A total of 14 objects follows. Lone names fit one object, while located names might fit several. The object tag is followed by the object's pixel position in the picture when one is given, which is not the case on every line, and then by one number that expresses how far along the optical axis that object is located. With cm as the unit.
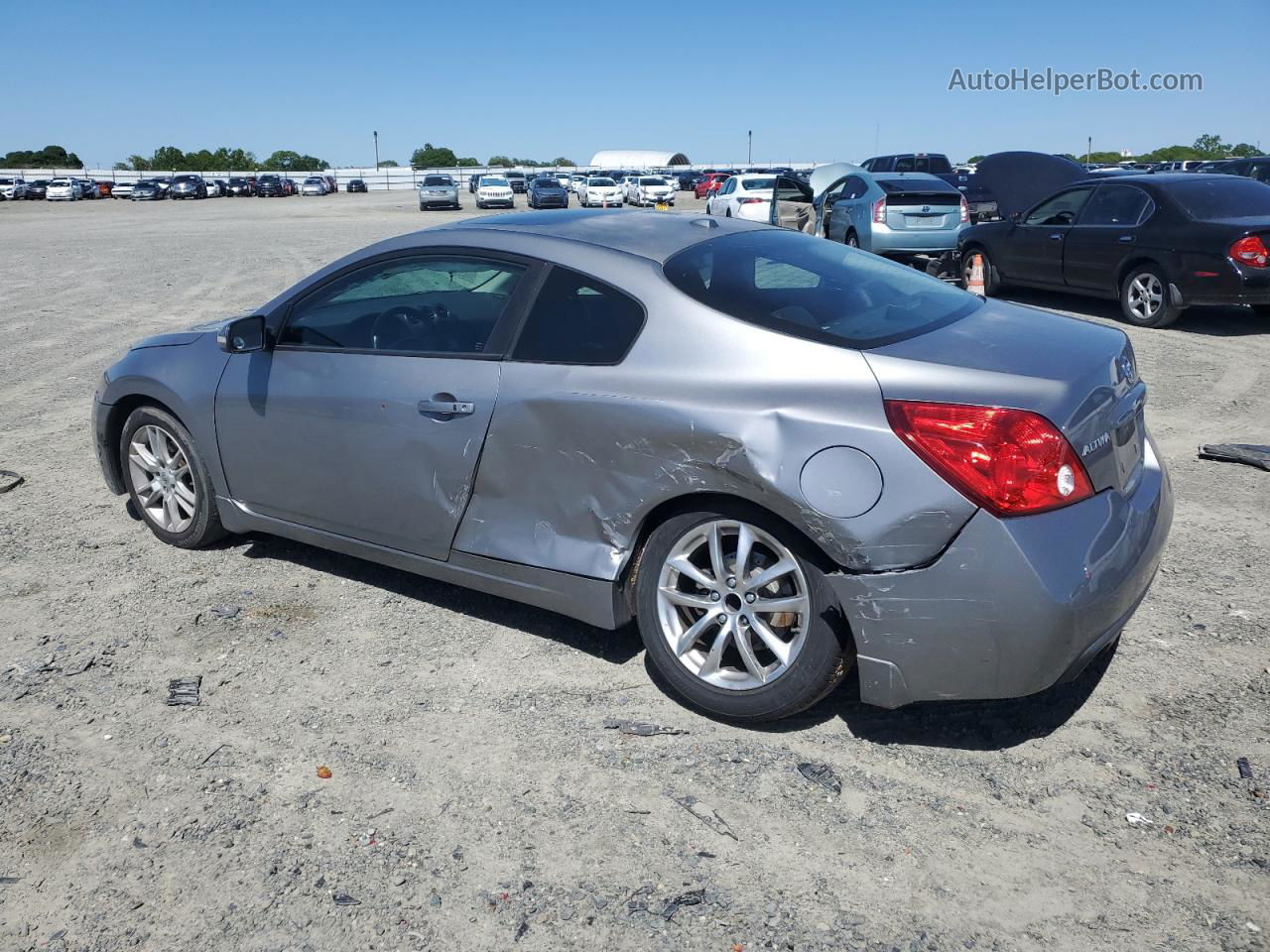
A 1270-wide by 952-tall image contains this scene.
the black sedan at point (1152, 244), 980
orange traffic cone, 1297
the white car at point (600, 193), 4541
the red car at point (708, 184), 5378
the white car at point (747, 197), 2250
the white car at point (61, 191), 6419
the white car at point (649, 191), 4938
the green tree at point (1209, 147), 7962
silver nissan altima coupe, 297
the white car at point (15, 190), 6341
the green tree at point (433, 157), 14025
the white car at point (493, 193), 4750
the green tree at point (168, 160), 11773
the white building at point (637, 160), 12838
